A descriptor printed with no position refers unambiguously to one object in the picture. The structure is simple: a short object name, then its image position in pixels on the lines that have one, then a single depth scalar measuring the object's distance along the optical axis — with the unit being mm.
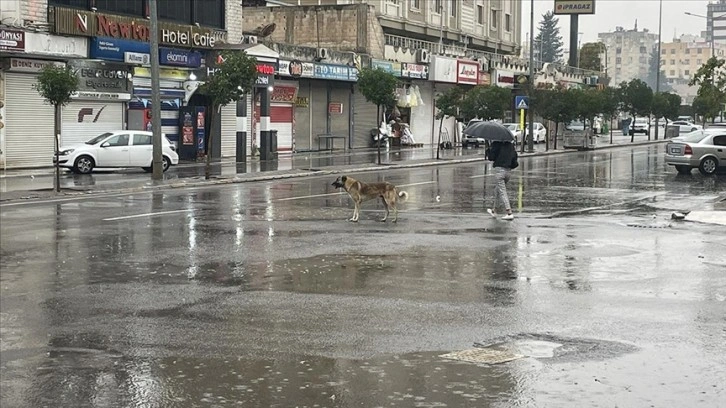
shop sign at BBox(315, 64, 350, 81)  50062
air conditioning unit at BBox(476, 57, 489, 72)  68000
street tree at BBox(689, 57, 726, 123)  37062
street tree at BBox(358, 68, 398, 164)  41219
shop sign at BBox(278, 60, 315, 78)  46938
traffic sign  50625
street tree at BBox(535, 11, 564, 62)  153625
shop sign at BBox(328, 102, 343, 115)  53625
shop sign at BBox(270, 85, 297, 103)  48094
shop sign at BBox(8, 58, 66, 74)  33719
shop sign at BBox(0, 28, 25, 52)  32531
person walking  19844
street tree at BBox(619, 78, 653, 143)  76125
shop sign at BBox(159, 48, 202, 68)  39875
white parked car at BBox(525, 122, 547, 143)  65856
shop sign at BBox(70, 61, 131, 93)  36438
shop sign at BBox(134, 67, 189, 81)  38750
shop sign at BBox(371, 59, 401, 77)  54906
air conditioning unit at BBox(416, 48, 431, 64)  60688
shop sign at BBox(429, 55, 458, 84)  61531
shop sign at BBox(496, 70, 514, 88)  70562
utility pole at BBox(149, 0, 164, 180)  28297
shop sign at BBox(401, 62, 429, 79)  58531
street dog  18594
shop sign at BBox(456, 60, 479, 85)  65094
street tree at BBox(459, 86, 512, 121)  52688
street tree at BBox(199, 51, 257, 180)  31797
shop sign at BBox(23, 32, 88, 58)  33750
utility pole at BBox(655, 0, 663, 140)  80406
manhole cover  8078
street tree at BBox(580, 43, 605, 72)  133125
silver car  35312
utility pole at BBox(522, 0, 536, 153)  51969
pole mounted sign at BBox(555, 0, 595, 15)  93188
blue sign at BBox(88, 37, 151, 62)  36250
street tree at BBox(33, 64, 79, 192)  27062
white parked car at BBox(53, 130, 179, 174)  31625
